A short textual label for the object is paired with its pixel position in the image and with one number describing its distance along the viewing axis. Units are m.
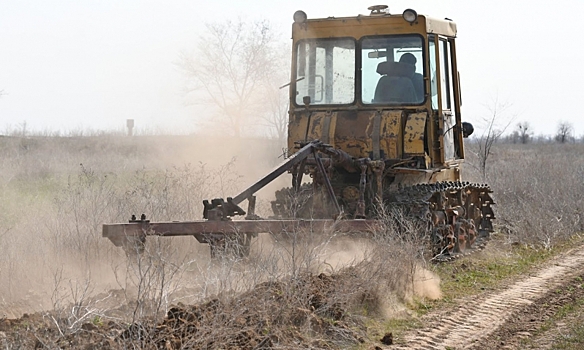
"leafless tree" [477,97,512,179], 20.59
